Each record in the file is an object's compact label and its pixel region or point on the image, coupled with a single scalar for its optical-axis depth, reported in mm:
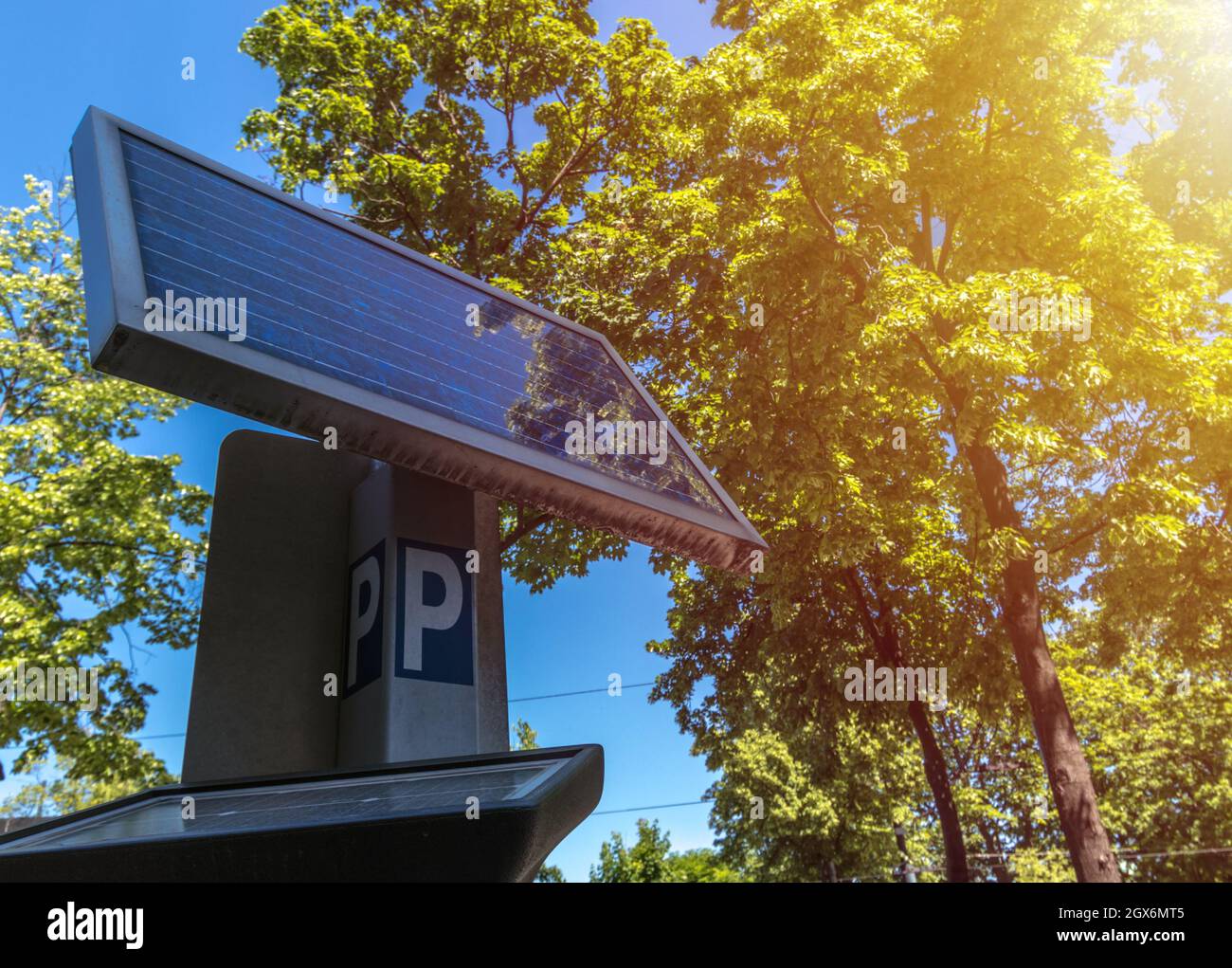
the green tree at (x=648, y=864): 45050
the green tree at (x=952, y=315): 11242
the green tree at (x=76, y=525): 15828
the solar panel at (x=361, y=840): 1654
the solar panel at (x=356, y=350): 2695
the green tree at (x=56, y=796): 37500
